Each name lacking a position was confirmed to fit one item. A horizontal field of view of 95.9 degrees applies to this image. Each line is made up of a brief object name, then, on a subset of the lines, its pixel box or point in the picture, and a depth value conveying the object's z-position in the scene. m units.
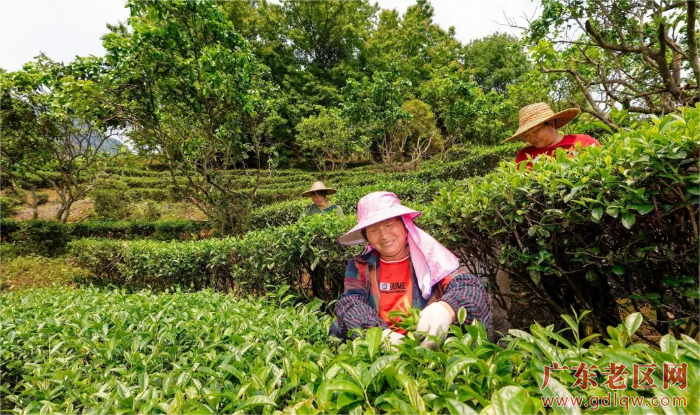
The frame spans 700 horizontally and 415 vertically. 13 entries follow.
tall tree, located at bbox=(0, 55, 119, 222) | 6.39
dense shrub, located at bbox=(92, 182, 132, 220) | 14.57
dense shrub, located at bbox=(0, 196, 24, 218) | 15.01
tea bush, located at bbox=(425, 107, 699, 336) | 1.38
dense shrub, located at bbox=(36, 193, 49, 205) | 17.61
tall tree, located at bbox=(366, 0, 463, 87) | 27.62
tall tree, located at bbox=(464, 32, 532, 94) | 32.89
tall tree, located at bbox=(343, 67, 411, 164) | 13.30
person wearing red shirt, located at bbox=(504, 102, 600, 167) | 2.89
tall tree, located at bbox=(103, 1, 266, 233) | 5.46
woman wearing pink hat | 1.65
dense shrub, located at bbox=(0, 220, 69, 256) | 10.68
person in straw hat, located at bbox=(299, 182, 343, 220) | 5.73
